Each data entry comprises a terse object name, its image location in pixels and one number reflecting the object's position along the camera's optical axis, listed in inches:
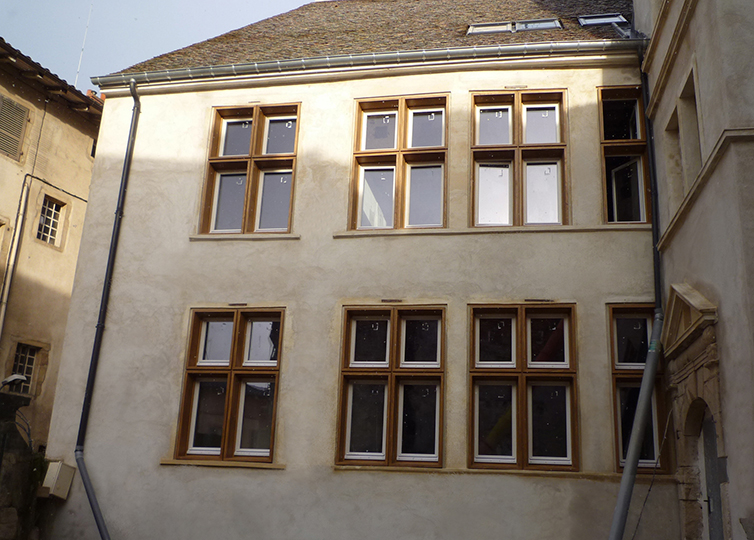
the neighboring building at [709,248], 257.0
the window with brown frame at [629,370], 358.0
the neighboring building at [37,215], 636.1
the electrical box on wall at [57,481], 385.1
